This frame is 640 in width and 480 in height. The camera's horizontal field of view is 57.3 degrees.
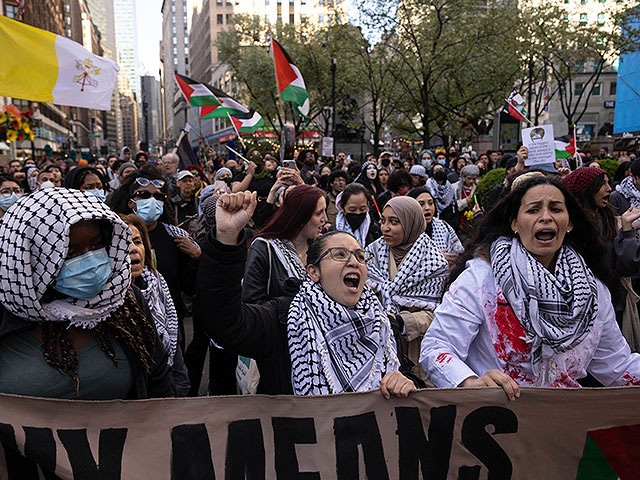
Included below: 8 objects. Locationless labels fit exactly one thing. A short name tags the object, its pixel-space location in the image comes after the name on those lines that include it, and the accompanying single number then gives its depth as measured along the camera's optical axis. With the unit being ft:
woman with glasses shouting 8.20
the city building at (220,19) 316.81
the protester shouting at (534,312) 8.72
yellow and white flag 15.06
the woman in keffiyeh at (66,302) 6.56
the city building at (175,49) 478.72
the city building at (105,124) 618.07
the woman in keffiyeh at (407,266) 14.64
